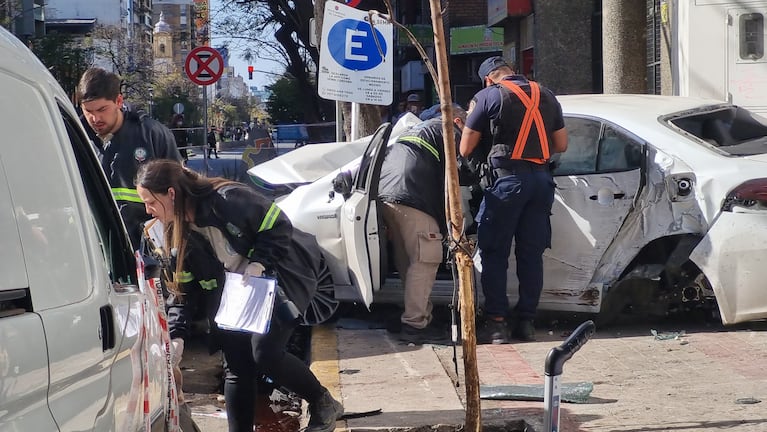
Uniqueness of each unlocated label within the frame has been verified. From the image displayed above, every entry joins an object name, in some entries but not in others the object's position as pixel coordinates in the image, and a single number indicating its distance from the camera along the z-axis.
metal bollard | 3.87
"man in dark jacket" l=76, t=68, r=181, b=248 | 5.88
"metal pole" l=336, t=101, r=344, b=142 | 12.54
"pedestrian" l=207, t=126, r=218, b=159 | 36.29
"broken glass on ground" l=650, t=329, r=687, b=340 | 6.98
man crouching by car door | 7.06
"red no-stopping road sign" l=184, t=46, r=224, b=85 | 21.88
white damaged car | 6.54
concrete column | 10.45
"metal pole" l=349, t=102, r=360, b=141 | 10.48
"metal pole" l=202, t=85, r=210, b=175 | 20.33
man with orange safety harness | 6.82
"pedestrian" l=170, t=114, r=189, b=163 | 29.13
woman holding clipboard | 4.77
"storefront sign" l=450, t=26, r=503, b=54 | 26.12
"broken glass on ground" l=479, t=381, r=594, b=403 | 5.55
